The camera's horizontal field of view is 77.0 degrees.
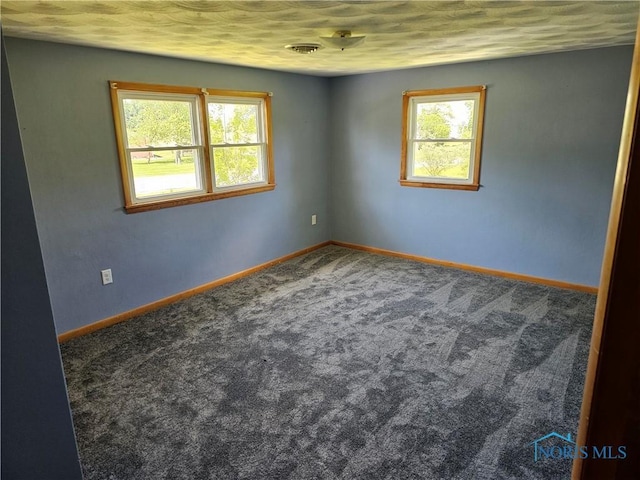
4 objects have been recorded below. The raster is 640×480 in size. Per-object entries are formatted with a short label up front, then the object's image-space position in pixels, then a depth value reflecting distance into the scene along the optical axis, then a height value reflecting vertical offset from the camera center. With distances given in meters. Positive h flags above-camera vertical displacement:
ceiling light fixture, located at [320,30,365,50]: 2.66 +0.69
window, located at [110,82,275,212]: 3.47 +0.04
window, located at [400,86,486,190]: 4.39 +0.06
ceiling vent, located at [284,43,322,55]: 3.04 +0.74
